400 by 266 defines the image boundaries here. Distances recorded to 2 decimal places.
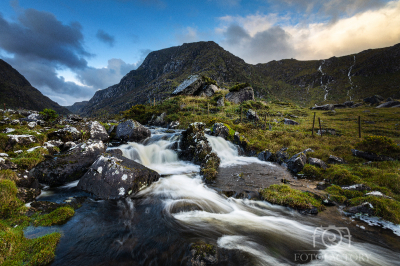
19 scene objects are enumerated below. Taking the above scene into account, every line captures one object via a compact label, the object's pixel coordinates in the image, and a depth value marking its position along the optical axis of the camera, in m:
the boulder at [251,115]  32.94
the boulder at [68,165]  10.10
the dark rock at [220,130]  21.83
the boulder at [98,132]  17.83
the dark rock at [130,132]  20.00
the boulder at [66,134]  14.26
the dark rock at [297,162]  13.38
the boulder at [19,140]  11.24
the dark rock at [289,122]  34.94
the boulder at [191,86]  49.62
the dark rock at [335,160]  13.47
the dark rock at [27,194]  7.32
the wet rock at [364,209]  7.47
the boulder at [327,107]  60.25
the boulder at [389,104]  48.70
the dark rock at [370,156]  12.57
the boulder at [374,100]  61.27
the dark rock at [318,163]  12.92
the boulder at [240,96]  49.94
